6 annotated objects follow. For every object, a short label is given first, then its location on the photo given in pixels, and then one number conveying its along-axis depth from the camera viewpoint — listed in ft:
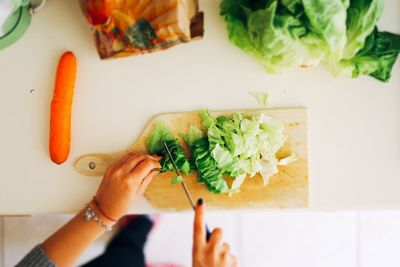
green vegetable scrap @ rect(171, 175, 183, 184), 3.59
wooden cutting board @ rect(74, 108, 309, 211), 3.67
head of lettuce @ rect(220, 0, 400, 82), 3.06
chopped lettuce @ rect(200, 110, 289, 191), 3.52
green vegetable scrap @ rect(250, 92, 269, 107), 3.67
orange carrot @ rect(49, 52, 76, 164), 3.69
